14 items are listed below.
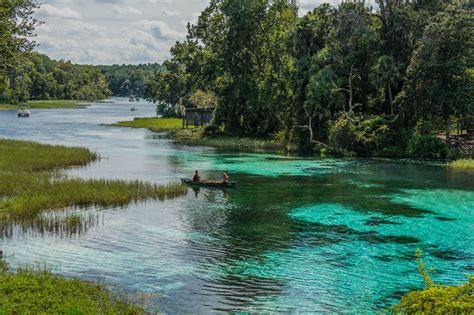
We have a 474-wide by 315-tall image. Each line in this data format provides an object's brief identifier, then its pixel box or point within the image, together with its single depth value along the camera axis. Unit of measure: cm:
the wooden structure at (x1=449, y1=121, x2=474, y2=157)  5794
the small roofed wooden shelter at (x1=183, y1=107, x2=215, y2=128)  10388
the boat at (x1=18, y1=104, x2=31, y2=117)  13696
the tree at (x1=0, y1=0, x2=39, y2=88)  3488
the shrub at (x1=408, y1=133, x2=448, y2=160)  5978
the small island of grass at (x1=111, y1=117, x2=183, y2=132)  10794
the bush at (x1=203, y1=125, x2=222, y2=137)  8775
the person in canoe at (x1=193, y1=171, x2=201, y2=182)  4020
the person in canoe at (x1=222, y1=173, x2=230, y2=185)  3995
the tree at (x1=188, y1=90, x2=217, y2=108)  11114
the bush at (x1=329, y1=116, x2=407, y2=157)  6234
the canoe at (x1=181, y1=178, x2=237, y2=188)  3994
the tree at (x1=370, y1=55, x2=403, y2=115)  6262
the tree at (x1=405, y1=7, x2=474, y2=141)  5638
